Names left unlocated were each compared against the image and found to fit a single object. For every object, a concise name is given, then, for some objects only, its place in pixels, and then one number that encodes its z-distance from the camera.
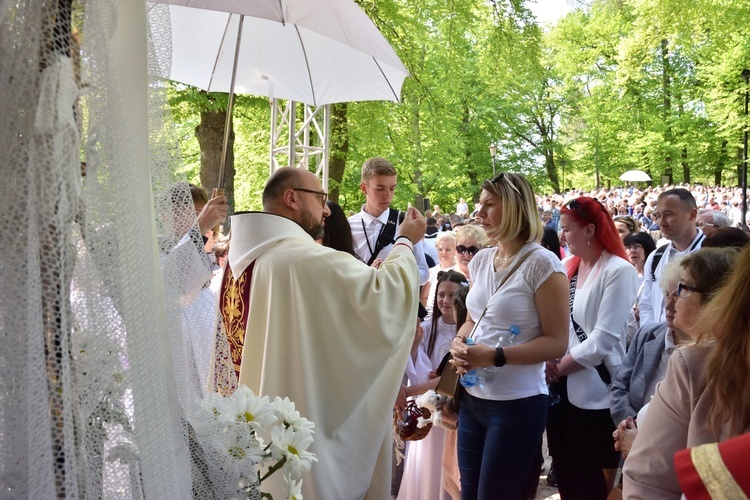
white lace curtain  1.12
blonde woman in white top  3.61
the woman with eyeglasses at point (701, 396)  1.67
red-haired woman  4.21
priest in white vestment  3.15
